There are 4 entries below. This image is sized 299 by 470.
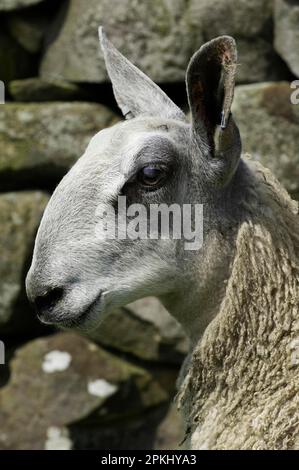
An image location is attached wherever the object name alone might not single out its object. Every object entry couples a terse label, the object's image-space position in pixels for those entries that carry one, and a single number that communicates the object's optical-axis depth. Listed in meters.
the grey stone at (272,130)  5.02
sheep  2.60
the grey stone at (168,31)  5.12
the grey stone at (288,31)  4.92
